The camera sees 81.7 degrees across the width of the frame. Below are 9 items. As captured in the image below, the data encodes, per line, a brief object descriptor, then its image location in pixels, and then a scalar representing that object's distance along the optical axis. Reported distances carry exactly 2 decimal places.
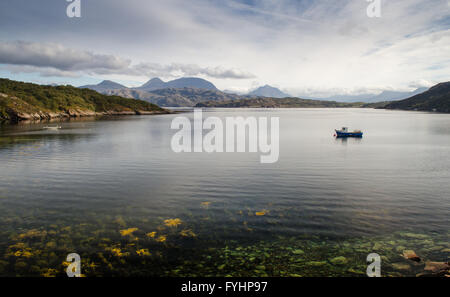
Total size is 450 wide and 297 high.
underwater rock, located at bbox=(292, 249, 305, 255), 17.03
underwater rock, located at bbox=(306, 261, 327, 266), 15.85
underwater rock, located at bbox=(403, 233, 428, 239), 19.23
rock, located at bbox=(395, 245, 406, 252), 17.44
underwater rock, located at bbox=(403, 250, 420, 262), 16.35
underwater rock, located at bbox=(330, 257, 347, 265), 15.92
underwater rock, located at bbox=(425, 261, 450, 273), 14.95
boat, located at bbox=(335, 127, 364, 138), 89.62
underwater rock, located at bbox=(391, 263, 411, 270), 15.45
